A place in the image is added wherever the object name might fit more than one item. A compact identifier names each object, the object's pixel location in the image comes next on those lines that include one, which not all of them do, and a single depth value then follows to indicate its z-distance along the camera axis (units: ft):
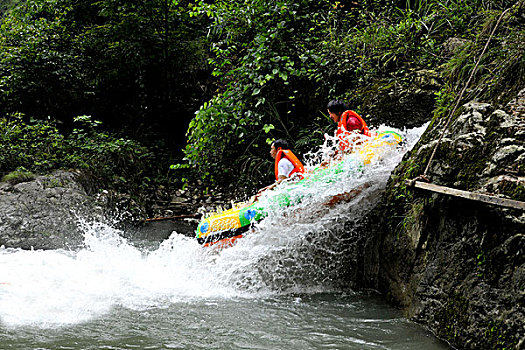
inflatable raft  17.52
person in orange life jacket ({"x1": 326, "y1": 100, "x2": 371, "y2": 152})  18.47
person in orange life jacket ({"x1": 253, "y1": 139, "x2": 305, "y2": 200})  19.70
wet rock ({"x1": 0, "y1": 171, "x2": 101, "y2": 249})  23.39
